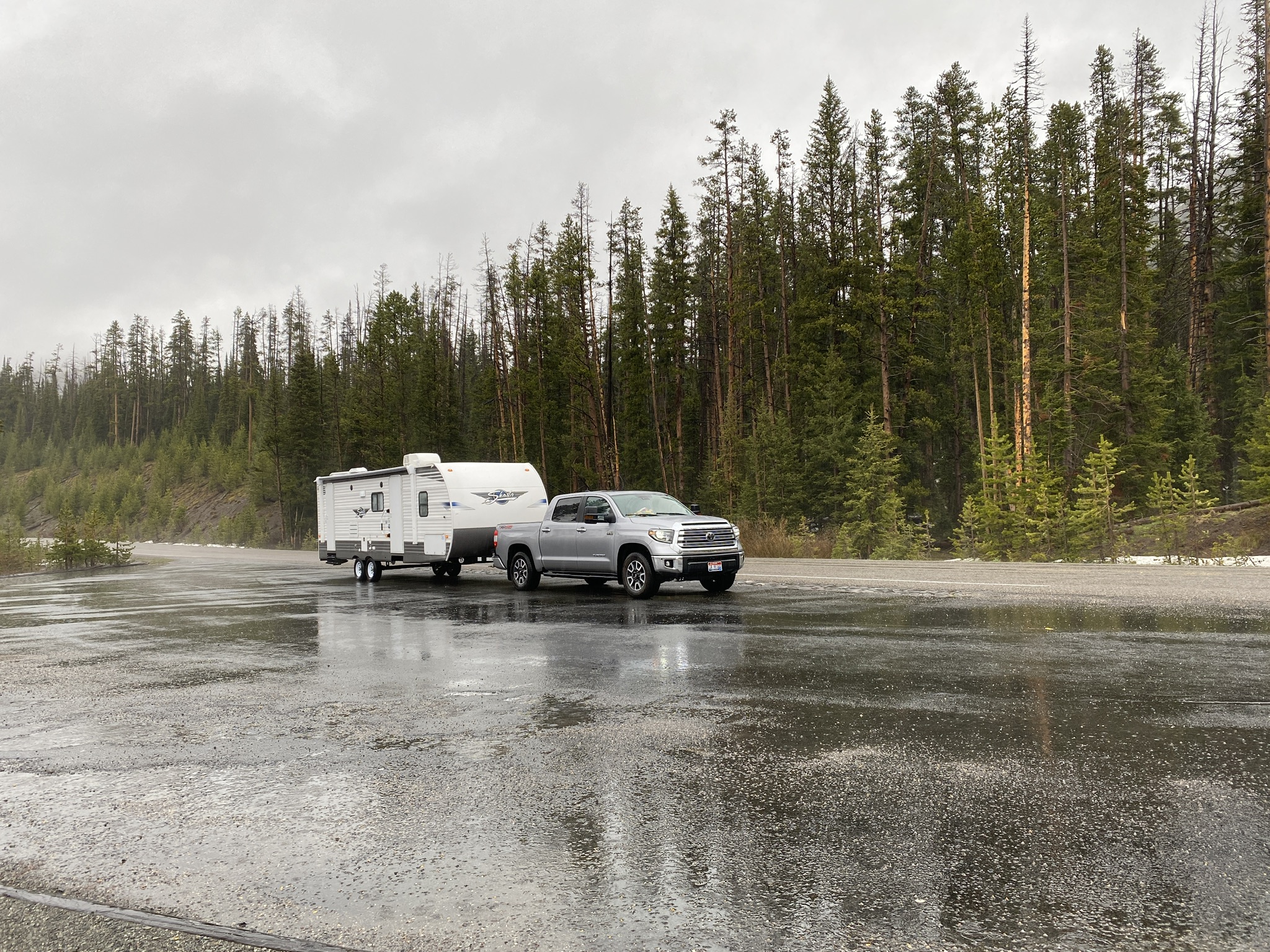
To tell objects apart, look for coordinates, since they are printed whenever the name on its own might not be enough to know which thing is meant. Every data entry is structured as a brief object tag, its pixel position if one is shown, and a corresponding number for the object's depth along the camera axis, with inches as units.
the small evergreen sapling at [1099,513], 829.2
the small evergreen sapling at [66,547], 1286.9
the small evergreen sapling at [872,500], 1146.7
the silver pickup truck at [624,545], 627.5
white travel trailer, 817.5
